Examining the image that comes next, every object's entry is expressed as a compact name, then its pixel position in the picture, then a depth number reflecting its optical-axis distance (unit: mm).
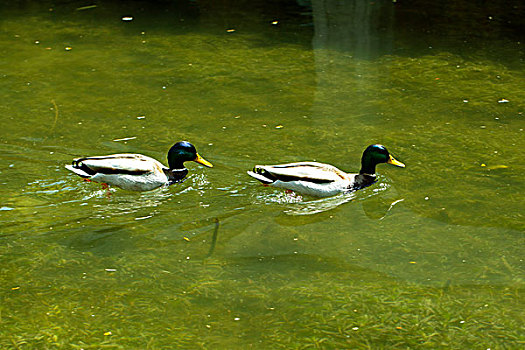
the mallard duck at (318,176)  12992
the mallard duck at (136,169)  13156
